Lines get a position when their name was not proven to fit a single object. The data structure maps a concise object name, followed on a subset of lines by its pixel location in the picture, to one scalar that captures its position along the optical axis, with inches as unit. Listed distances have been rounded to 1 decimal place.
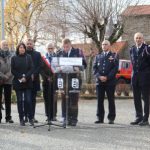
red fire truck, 974.4
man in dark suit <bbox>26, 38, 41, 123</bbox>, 447.8
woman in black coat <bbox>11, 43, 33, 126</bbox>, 425.4
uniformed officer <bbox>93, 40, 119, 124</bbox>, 444.1
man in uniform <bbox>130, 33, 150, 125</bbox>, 430.3
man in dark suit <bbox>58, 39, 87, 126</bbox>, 430.9
